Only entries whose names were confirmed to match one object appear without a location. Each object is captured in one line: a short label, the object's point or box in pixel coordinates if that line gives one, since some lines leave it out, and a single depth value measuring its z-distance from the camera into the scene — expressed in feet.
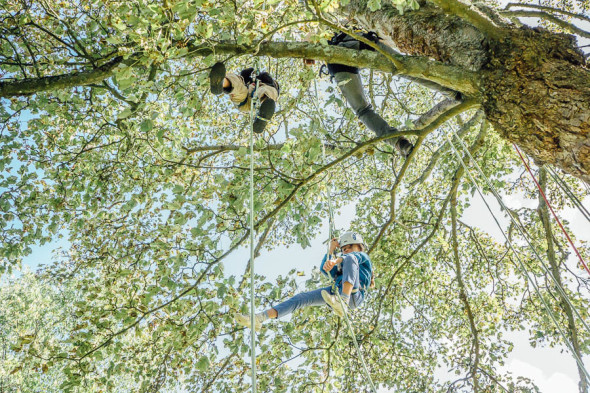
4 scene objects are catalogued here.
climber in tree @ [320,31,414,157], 12.34
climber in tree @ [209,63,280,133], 12.17
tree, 6.85
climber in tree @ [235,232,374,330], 10.04
